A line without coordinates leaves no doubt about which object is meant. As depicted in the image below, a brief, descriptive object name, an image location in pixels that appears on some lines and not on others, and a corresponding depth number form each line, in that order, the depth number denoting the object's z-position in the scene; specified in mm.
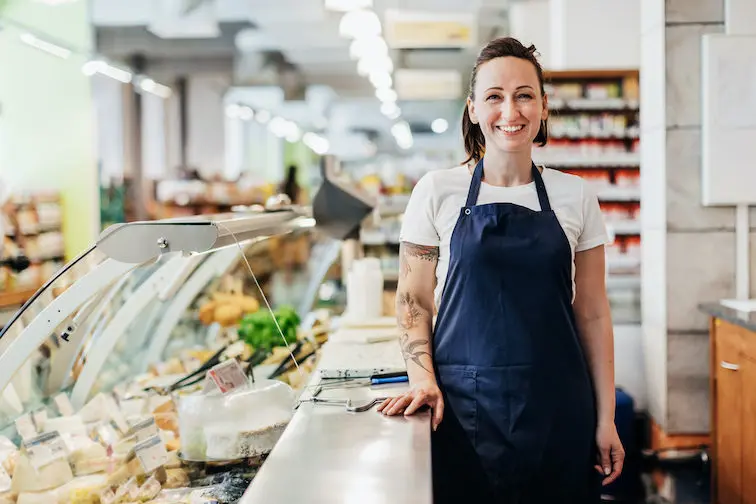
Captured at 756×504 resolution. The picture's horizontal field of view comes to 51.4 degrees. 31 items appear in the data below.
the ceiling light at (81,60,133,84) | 10321
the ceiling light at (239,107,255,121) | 18109
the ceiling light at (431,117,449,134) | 20719
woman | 1983
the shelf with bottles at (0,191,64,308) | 7145
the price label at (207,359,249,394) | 2033
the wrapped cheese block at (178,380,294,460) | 1931
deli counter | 1567
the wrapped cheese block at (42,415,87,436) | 2359
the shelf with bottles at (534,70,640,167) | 7094
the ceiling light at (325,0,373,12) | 6781
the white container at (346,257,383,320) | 3588
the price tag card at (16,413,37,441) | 2261
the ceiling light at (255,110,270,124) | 19483
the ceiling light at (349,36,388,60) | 8117
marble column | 4266
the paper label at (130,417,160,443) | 2150
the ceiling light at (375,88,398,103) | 11914
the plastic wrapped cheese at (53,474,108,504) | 1946
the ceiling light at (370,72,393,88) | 10305
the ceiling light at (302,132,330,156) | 24831
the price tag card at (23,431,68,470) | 2049
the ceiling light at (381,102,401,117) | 14486
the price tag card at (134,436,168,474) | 1982
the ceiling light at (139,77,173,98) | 13219
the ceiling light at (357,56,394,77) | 9233
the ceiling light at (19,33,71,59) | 8531
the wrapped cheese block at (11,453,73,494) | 2002
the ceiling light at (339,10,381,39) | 7289
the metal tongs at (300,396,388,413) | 1917
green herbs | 3062
